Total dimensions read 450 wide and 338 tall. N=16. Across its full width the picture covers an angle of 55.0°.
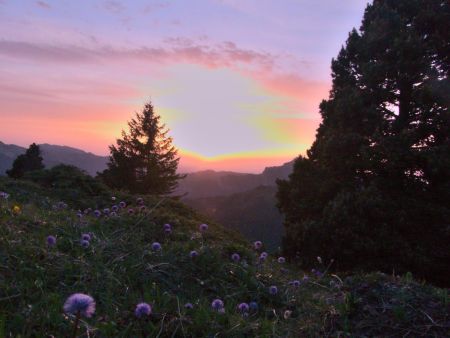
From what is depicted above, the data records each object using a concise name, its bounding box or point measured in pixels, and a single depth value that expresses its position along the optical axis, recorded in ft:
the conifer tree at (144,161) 99.10
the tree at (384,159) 37.32
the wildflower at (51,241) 12.88
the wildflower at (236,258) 15.17
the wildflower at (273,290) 13.05
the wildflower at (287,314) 11.16
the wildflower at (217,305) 10.48
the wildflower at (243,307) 11.06
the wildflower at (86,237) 14.32
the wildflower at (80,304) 5.82
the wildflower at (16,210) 17.14
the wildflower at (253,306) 11.64
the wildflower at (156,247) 14.42
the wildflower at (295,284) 14.51
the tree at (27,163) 104.32
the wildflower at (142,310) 8.56
